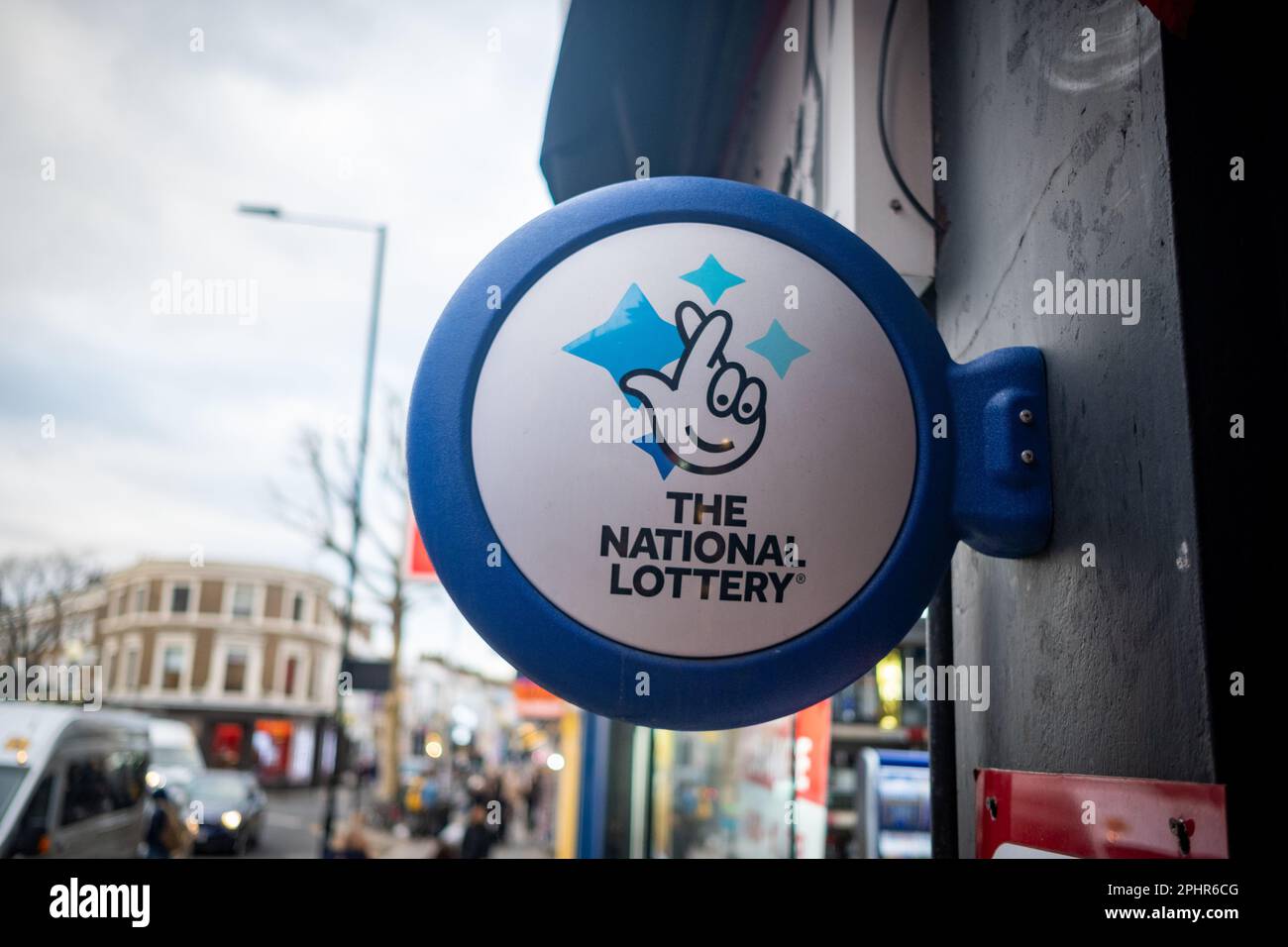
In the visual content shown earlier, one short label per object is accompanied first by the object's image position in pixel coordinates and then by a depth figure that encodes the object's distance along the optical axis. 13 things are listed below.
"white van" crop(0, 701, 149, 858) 7.68
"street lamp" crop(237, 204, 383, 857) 11.41
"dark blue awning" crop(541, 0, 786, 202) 2.93
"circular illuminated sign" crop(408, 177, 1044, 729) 1.09
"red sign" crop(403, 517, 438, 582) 9.23
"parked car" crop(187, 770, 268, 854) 17.20
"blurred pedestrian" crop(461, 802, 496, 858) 10.31
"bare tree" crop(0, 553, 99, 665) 9.27
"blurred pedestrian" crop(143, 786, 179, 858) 11.73
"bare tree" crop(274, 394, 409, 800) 15.13
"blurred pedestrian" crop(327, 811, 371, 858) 11.97
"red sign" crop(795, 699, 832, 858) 3.80
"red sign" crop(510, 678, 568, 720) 13.52
